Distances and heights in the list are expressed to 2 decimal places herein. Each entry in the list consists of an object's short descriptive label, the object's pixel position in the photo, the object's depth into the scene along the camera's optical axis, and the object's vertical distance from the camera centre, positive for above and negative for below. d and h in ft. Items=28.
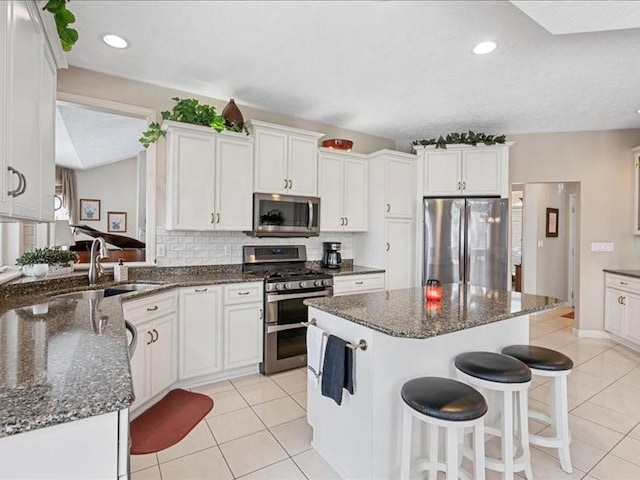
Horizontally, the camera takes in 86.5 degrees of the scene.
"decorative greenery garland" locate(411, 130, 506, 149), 13.79 +4.08
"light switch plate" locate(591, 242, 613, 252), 14.70 -0.31
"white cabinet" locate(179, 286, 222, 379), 9.55 -2.71
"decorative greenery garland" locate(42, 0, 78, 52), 5.07 +3.45
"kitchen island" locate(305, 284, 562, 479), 5.54 -2.09
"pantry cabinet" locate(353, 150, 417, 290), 13.73 +0.76
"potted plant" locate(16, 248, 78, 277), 7.90 -0.66
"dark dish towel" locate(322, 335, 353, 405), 5.85 -2.31
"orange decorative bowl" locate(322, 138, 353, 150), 13.47 +3.72
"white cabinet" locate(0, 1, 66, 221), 4.20 +1.79
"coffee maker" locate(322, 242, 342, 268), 13.75 -0.73
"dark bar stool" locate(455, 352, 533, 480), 5.56 -2.41
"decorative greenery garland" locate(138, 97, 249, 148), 10.24 +3.63
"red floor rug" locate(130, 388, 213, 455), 7.23 -4.41
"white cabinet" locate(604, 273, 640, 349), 12.85 -2.75
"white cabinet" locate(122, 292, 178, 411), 7.83 -2.73
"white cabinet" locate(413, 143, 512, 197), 13.87 +2.83
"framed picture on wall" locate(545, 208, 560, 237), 20.13 +1.00
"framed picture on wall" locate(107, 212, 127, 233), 23.93 +0.95
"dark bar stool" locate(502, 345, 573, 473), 6.31 -2.88
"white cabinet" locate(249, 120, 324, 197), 11.49 +2.73
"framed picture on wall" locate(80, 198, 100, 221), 23.37 +1.79
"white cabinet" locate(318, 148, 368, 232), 13.19 +1.86
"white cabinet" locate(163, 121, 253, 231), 10.19 +1.80
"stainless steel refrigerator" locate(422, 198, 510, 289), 13.60 -0.11
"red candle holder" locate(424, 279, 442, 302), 6.95 -1.11
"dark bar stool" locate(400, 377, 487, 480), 4.68 -2.45
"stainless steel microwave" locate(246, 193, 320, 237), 11.49 +0.75
